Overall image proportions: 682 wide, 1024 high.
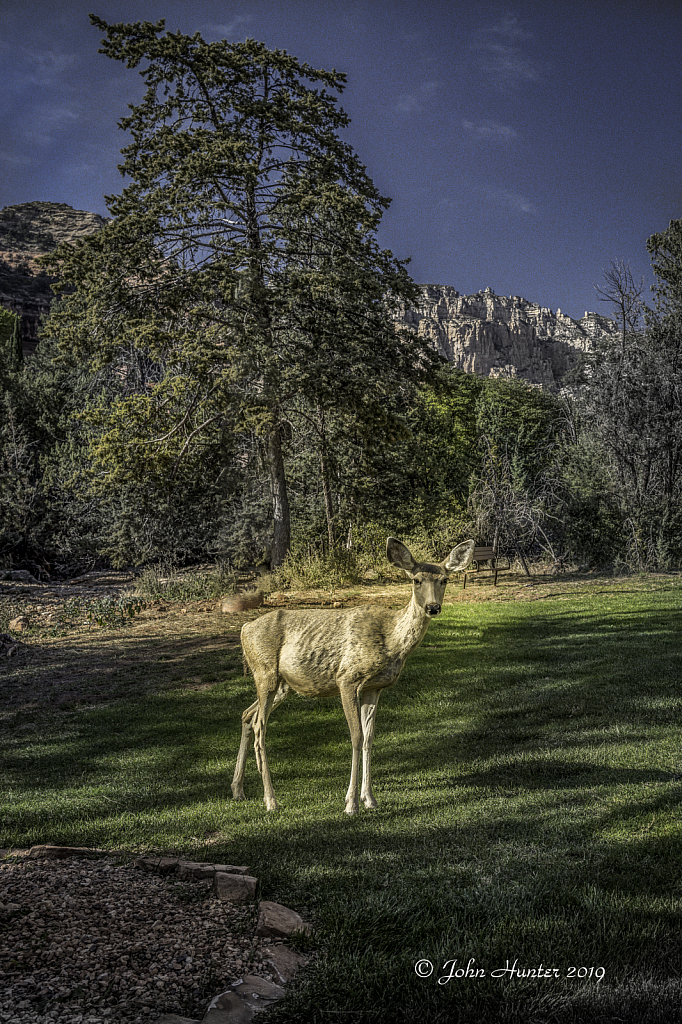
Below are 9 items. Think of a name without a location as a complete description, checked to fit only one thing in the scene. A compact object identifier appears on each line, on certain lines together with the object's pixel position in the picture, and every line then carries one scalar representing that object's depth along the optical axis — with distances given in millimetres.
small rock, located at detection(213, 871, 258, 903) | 4152
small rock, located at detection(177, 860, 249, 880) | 4438
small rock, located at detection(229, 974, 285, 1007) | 3187
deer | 6039
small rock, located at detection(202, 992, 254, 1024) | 3045
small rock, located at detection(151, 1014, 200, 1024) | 3014
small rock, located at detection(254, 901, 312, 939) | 3777
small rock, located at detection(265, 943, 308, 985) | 3416
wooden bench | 19406
